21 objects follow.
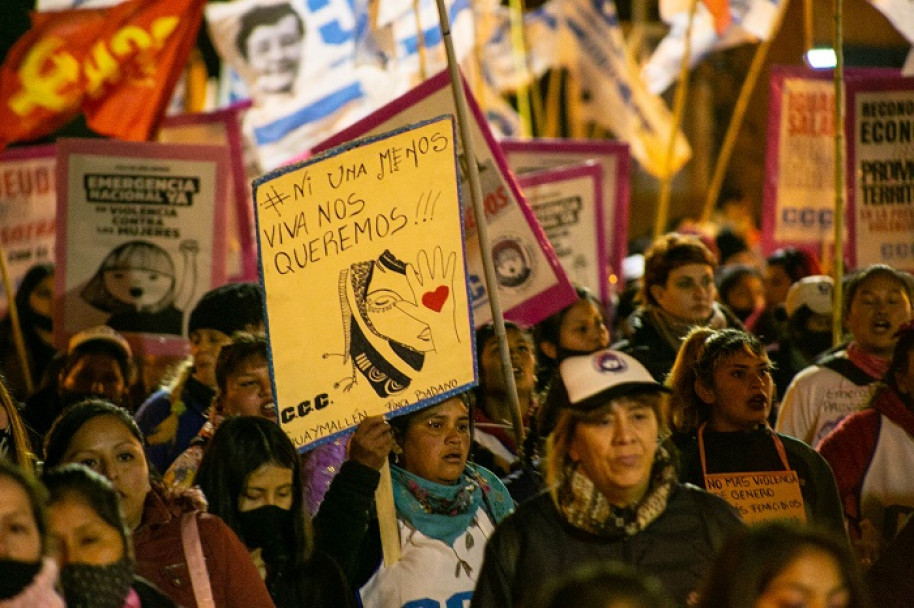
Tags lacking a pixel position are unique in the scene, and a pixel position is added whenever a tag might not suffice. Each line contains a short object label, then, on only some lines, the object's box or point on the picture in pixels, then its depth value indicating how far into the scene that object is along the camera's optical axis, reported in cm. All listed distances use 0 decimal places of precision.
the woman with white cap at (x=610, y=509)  699
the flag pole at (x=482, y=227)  991
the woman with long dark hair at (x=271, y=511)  834
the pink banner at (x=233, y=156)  1850
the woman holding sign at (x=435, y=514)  855
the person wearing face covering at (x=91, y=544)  663
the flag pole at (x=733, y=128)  2314
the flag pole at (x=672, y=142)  2090
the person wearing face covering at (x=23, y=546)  612
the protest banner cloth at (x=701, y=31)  2314
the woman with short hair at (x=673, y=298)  1361
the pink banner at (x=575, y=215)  1823
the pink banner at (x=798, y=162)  1984
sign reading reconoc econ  1594
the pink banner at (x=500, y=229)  1223
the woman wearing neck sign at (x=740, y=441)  927
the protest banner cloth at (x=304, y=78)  2148
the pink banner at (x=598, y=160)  2094
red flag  1744
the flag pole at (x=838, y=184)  1359
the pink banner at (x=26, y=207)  1975
